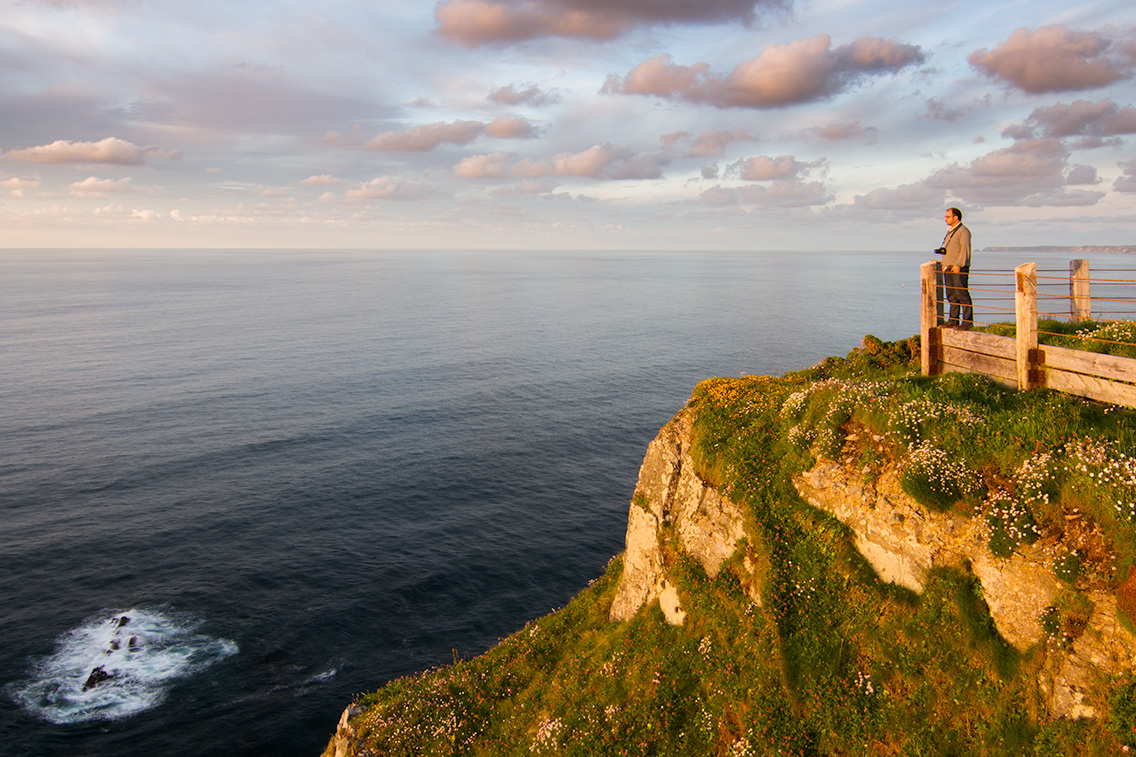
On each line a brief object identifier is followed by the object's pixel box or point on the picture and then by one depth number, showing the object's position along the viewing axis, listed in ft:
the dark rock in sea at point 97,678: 110.73
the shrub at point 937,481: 46.06
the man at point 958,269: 65.57
